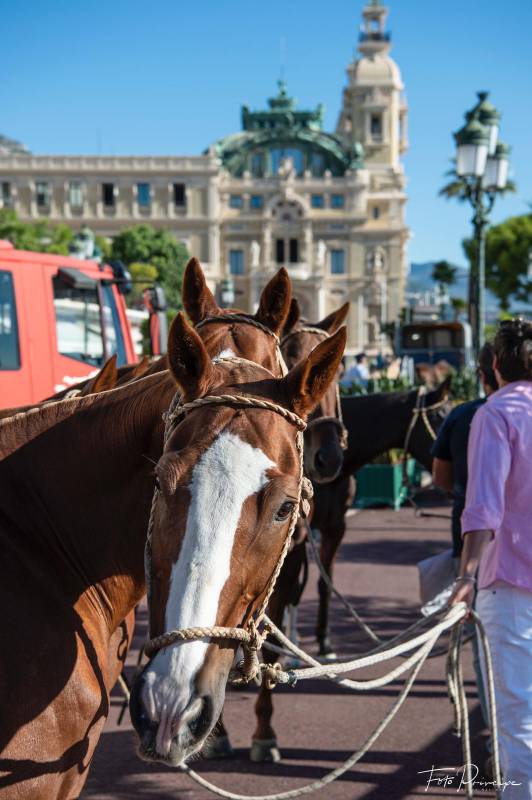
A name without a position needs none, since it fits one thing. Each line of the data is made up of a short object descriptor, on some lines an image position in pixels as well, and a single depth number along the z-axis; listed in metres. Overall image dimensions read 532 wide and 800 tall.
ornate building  93.75
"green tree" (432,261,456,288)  56.15
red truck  9.10
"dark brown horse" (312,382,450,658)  7.62
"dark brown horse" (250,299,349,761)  5.13
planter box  15.73
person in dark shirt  5.37
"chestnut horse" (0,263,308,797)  2.36
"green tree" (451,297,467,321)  67.88
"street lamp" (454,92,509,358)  12.37
